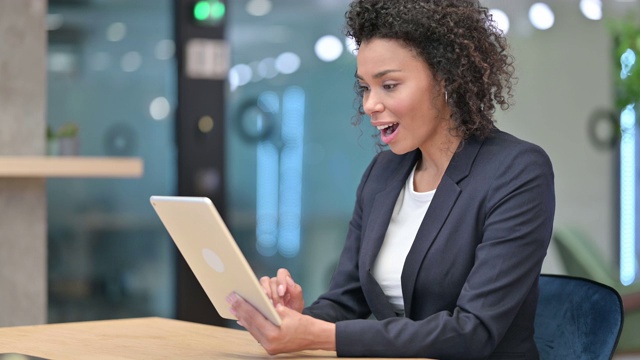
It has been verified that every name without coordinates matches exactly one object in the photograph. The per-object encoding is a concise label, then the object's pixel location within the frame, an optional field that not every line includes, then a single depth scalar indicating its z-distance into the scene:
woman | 1.95
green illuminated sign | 4.77
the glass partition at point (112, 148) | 4.49
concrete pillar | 4.17
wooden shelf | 3.87
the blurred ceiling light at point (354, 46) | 2.33
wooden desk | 1.91
